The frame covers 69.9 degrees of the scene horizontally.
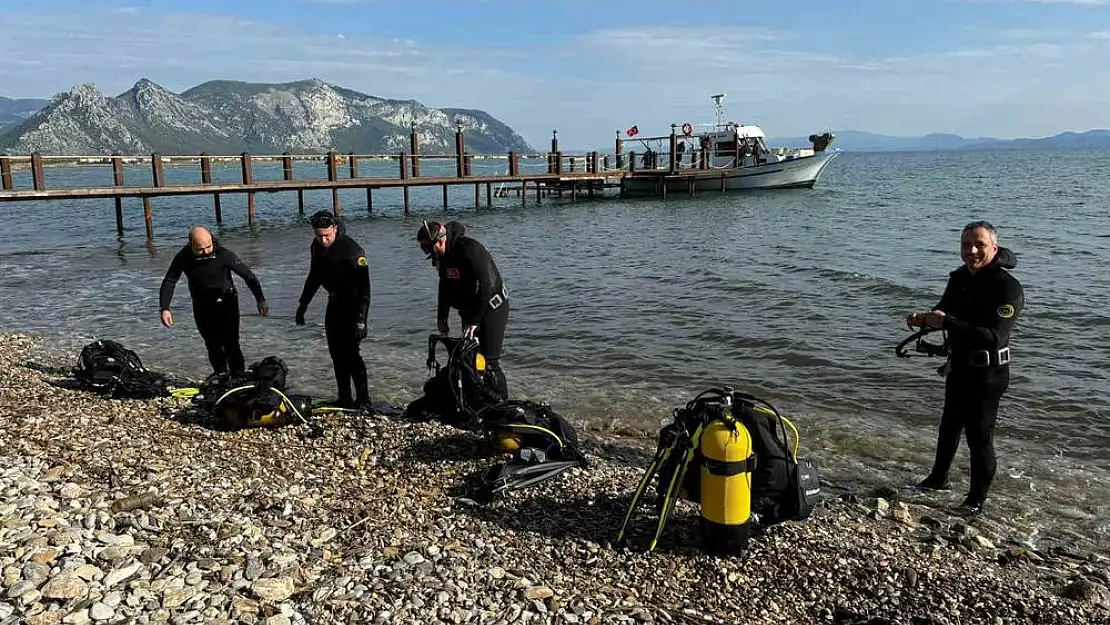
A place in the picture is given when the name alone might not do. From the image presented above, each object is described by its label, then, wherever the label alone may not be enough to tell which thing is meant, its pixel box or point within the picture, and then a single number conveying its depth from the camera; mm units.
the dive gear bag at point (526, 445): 5410
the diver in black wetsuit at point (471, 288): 6551
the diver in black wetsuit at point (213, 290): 7547
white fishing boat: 41375
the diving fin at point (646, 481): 4730
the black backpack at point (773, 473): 4582
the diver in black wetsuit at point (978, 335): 5238
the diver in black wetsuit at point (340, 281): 7047
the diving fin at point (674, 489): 4543
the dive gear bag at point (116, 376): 7762
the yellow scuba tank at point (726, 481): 4375
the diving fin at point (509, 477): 5266
